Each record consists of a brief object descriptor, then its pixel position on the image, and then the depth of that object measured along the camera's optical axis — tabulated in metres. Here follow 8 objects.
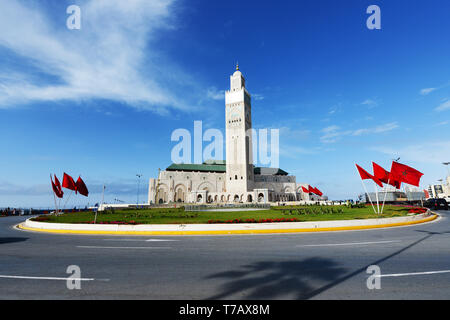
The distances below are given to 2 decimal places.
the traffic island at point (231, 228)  15.27
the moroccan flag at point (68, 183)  28.57
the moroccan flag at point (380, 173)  24.88
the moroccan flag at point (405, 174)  21.81
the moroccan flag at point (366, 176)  24.91
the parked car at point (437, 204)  39.70
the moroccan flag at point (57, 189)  30.82
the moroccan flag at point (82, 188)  28.20
